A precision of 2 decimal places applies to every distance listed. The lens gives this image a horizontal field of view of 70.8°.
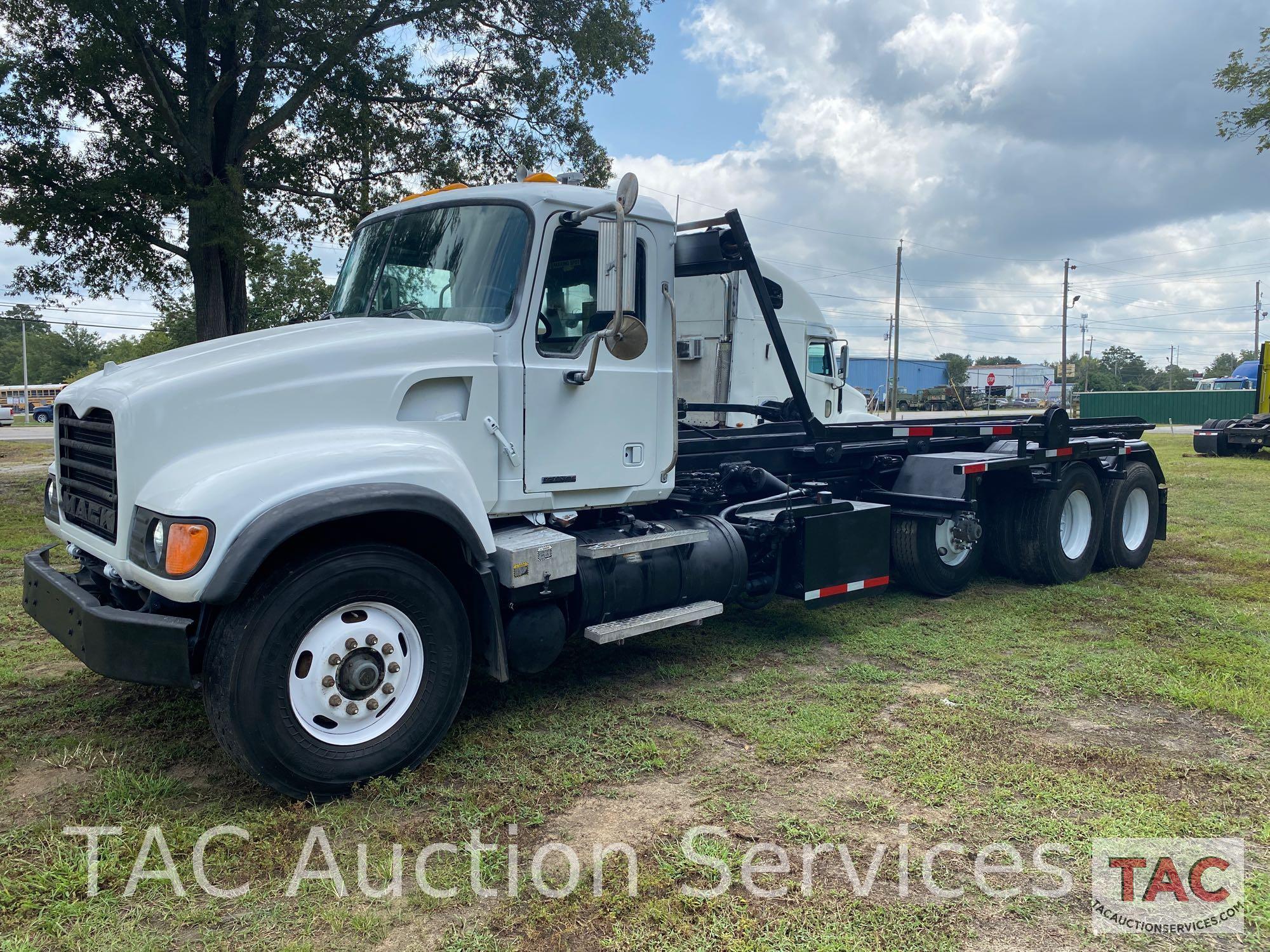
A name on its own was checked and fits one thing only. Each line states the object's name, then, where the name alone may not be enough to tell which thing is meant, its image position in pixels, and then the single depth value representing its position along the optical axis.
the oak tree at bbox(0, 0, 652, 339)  11.67
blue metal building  66.56
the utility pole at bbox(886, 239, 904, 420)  39.44
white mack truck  3.49
